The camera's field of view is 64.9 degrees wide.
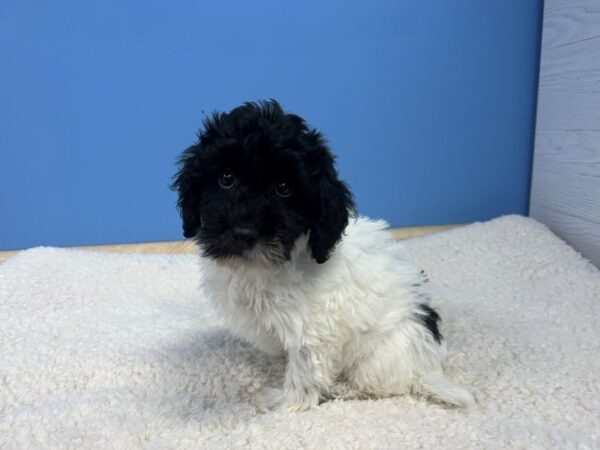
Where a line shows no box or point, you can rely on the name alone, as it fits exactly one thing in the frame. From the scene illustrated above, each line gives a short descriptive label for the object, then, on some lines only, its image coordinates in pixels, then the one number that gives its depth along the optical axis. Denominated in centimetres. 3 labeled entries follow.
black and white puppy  37
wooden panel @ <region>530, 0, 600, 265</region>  72
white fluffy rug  39
